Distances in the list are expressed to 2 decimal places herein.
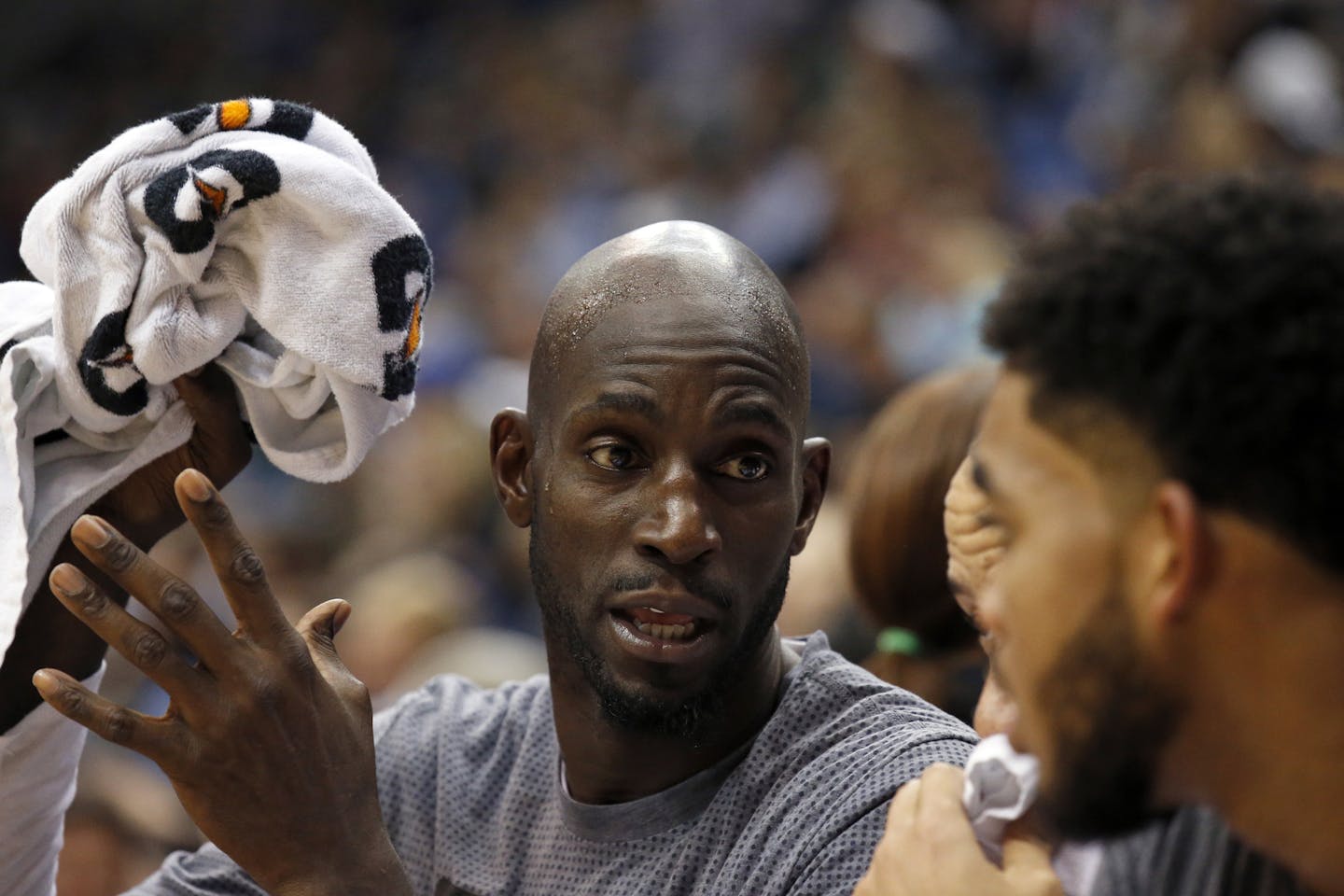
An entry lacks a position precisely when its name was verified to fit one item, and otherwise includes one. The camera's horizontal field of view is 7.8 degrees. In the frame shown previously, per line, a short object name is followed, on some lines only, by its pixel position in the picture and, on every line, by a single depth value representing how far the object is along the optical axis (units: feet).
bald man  15.15
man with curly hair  14.48
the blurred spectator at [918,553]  16.22
